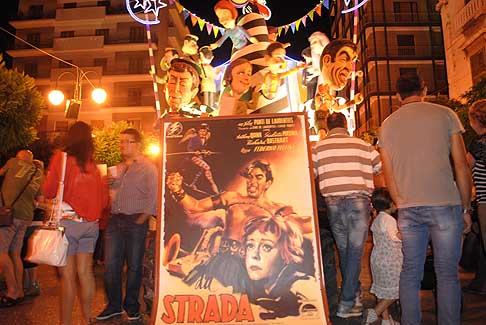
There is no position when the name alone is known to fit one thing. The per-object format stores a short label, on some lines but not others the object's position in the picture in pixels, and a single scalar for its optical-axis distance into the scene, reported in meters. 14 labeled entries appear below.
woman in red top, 3.61
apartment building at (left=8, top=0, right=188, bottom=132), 36.38
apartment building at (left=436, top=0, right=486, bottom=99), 18.94
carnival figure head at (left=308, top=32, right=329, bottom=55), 6.77
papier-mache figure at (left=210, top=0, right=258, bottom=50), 6.56
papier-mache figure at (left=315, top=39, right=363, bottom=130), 6.00
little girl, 3.79
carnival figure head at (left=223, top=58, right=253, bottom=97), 5.77
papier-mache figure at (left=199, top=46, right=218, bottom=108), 6.92
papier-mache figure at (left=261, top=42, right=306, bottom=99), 5.95
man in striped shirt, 4.07
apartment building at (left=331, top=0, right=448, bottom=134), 33.62
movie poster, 3.56
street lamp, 13.26
